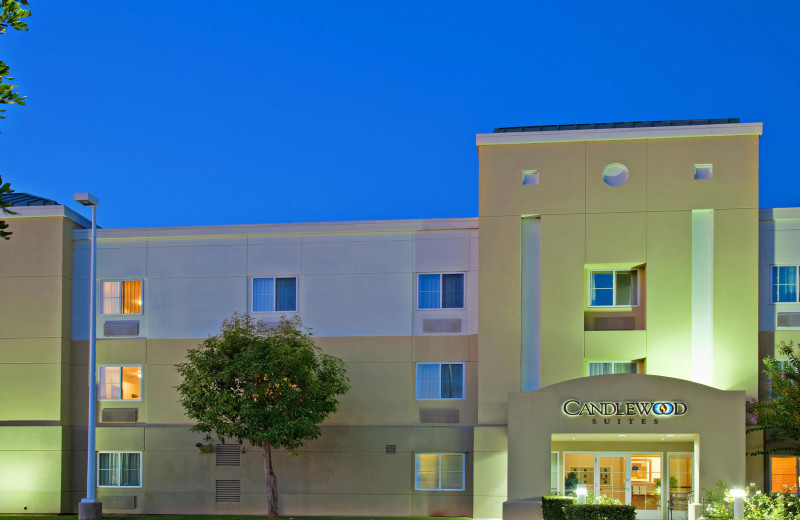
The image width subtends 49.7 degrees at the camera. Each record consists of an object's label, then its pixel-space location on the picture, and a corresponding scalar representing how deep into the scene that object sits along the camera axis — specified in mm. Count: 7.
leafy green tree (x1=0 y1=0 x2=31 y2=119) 12797
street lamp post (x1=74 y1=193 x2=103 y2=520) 24562
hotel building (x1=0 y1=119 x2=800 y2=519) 26250
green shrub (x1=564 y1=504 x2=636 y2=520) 20781
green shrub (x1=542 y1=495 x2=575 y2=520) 23234
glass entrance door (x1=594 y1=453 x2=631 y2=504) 26578
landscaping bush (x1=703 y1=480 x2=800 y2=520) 19062
